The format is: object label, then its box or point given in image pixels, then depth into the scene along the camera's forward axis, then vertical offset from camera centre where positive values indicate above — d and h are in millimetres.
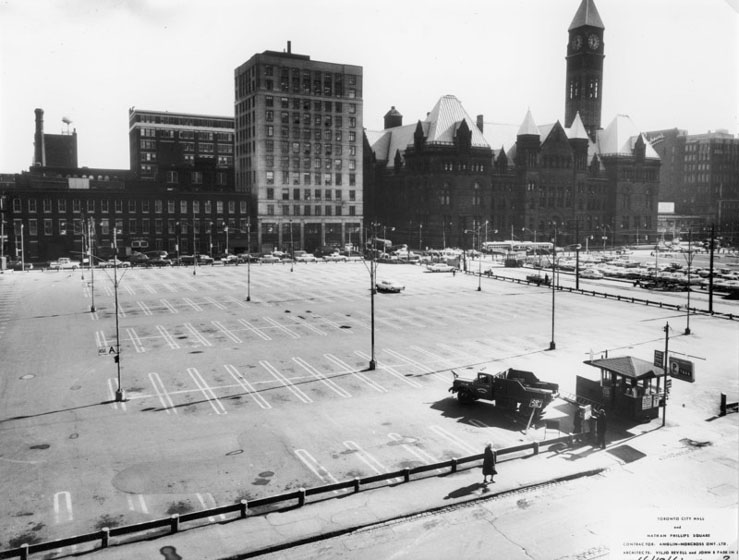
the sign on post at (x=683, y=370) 27250 -5997
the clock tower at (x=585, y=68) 155250 +41163
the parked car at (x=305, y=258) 107525 -4633
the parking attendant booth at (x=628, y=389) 26281 -6630
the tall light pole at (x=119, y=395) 29062 -7551
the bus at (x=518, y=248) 125812 -3325
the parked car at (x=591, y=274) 86688 -5809
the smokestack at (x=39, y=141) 146250 +20781
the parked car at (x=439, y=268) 92000 -5366
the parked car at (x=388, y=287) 67125 -5951
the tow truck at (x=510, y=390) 26250 -6847
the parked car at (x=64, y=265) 92375 -5105
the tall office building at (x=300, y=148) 122438 +16417
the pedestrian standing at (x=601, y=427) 23547 -7244
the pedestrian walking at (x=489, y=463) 20172 -7363
